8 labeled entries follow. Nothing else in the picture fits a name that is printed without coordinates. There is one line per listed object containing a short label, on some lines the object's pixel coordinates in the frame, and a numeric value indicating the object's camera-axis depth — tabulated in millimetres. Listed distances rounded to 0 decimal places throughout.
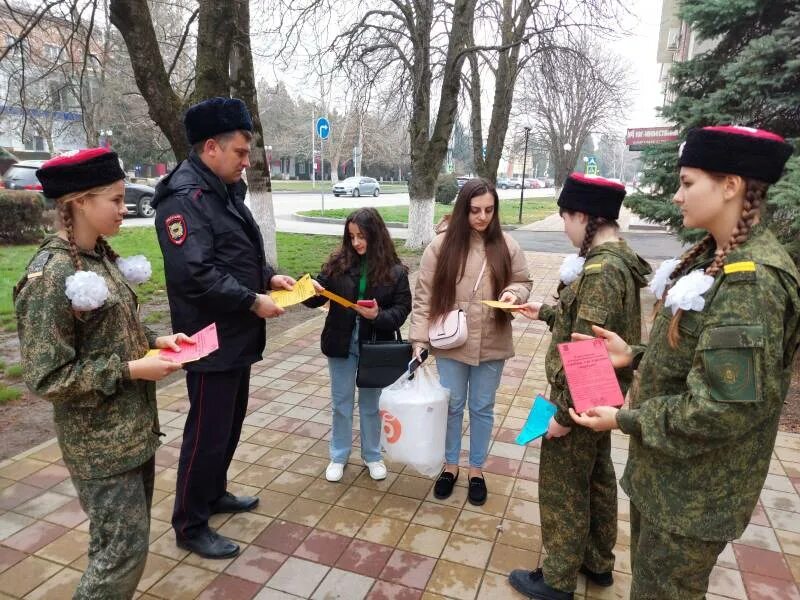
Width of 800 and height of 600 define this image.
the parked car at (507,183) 56222
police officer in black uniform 2561
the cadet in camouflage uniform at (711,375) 1474
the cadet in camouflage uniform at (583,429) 2146
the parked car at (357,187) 33156
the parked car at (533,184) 60712
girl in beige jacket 3188
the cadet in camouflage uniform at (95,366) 1798
